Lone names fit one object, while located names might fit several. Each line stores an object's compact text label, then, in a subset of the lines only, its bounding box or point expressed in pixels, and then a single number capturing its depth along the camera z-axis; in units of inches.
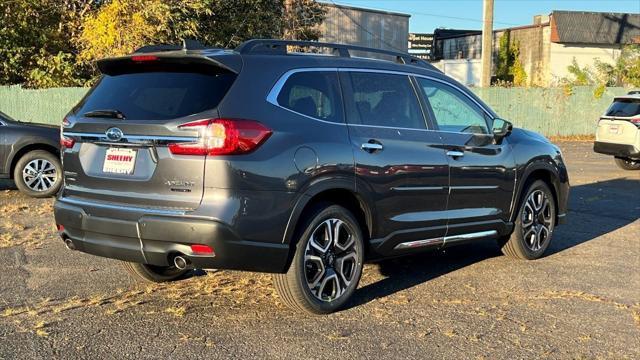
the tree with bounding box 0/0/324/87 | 770.2
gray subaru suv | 163.9
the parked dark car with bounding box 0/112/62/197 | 394.9
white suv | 557.9
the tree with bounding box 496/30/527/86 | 1740.9
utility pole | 953.5
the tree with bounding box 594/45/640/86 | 1280.8
